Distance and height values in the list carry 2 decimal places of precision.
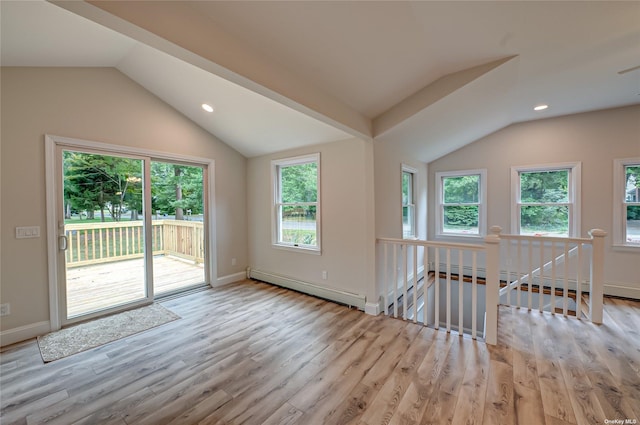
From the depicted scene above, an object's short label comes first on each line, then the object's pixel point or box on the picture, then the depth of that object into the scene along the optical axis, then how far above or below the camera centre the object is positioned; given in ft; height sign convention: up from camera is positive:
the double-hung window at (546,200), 13.65 +0.41
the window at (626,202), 12.34 +0.22
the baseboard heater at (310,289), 11.35 -3.97
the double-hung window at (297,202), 13.07 +0.37
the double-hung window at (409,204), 14.67 +0.25
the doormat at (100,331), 8.14 -4.31
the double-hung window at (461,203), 16.05 +0.31
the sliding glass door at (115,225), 9.59 -0.66
